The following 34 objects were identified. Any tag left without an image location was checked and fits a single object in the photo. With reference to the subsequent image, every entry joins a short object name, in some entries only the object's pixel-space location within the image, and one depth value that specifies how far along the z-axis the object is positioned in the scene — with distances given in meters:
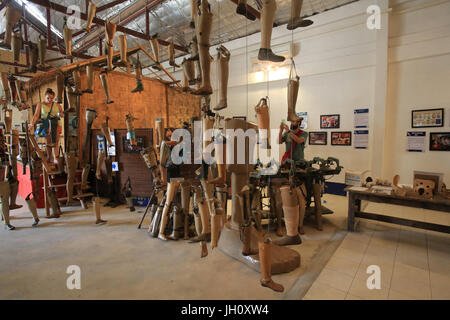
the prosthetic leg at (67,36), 3.09
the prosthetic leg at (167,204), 3.24
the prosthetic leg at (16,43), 2.96
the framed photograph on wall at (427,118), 4.46
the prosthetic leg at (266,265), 1.89
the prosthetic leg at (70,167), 3.95
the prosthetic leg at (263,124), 1.96
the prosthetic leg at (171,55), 3.58
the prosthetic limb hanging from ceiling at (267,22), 1.84
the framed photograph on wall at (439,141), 4.44
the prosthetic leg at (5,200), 3.58
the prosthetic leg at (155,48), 3.46
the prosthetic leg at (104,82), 3.68
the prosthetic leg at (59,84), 3.42
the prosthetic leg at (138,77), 3.73
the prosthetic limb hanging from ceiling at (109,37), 3.12
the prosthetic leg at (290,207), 1.96
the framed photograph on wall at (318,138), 5.84
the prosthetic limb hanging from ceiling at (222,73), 1.95
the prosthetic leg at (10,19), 2.70
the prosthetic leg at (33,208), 3.83
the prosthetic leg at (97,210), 3.94
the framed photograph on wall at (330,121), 5.61
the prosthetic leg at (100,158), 4.27
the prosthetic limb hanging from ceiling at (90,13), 3.02
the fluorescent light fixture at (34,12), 5.87
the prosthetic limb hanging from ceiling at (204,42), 1.71
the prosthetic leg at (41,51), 3.18
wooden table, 2.84
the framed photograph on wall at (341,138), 5.48
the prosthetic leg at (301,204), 3.36
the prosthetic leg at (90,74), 3.57
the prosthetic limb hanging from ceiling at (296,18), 1.94
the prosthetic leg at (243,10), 1.80
